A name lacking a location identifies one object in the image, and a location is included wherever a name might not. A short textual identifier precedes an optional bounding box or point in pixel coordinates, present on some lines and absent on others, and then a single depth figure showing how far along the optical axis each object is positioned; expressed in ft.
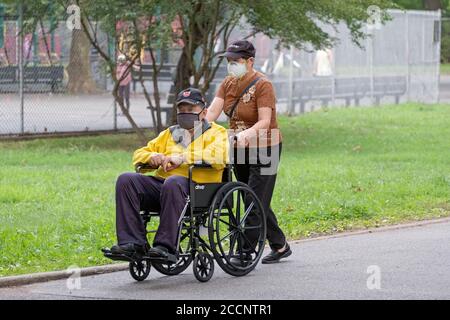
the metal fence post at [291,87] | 95.04
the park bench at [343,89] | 97.01
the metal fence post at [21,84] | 68.80
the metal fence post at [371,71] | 107.74
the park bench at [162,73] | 82.06
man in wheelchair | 28.73
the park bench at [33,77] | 69.45
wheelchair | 29.43
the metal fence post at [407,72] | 113.09
